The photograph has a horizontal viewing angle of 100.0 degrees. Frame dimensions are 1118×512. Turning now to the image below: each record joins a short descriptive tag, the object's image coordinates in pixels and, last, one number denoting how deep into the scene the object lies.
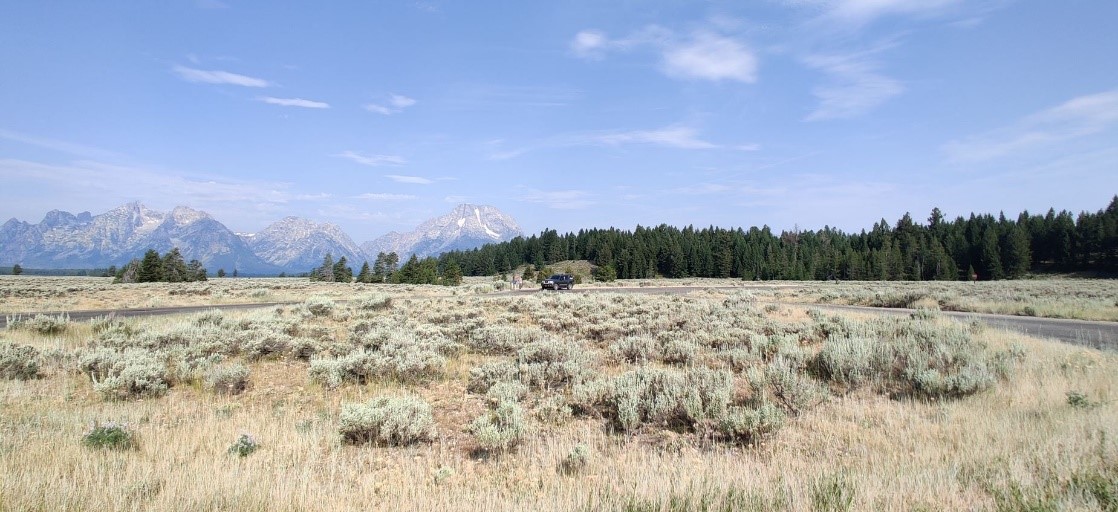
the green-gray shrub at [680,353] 10.11
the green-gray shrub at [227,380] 8.30
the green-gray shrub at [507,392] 7.42
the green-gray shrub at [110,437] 5.04
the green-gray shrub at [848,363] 8.44
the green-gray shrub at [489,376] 8.51
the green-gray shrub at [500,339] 11.71
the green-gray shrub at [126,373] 7.57
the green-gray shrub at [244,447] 5.21
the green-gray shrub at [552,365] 8.68
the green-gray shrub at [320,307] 17.95
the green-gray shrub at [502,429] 5.56
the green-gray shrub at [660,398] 6.49
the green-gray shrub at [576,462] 4.97
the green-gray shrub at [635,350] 10.67
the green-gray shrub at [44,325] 12.73
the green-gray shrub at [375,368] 8.93
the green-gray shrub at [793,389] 6.95
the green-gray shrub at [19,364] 8.42
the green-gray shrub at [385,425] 5.91
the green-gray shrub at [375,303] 20.00
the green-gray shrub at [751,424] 5.81
